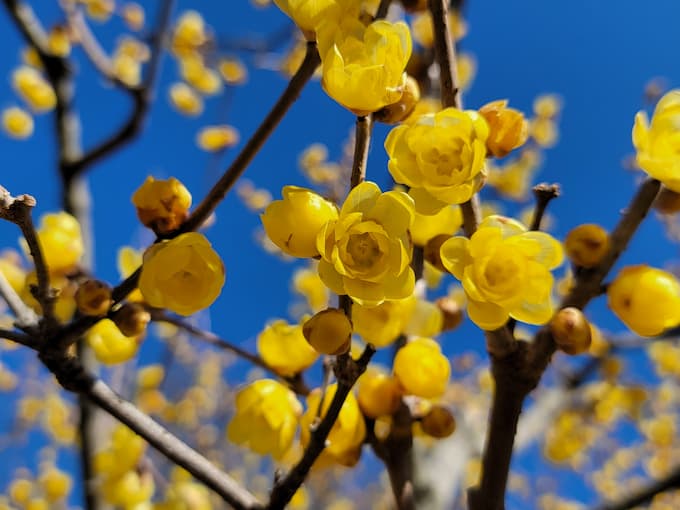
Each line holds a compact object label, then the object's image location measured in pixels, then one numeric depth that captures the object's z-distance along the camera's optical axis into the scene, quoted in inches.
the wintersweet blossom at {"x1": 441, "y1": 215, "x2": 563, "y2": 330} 4.5
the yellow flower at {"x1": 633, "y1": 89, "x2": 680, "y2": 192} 4.9
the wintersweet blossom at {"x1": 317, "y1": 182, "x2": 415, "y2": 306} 4.0
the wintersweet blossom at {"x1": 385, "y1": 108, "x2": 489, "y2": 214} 4.3
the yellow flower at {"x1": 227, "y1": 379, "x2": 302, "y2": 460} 6.3
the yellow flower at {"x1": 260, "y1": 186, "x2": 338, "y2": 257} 4.2
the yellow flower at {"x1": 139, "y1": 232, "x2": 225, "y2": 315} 4.6
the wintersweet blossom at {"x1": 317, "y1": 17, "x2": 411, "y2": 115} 4.3
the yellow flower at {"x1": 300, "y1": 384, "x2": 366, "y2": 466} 6.0
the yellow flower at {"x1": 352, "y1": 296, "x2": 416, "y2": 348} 4.7
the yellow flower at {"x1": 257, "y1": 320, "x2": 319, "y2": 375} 6.4
